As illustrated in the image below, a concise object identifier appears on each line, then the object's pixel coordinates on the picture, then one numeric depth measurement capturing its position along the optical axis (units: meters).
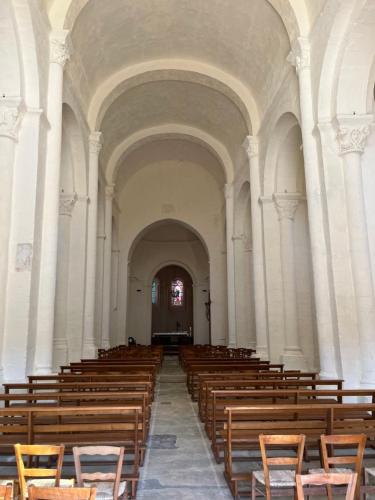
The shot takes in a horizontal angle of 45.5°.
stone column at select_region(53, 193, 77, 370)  11.41
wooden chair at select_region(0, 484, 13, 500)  2.32
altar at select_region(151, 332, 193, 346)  28.16
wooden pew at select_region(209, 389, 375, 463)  4.88
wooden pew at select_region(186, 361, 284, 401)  8.76
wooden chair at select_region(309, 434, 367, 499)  3.06
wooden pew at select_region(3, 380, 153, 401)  5.53
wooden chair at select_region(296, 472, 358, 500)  2.50
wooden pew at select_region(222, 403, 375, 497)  4.05
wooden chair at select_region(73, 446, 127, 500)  2.86
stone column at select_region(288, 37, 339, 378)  7.80
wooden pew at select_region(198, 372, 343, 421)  5.73
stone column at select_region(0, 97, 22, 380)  7.41
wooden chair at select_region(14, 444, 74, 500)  2.72
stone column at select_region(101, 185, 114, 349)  16.34
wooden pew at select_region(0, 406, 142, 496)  4.01
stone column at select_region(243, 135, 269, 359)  12.96
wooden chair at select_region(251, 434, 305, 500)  3.04
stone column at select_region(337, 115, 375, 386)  7.23
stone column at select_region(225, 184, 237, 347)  17.69
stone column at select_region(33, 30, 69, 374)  7.96
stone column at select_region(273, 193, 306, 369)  12.12
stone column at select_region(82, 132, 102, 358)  12.70
